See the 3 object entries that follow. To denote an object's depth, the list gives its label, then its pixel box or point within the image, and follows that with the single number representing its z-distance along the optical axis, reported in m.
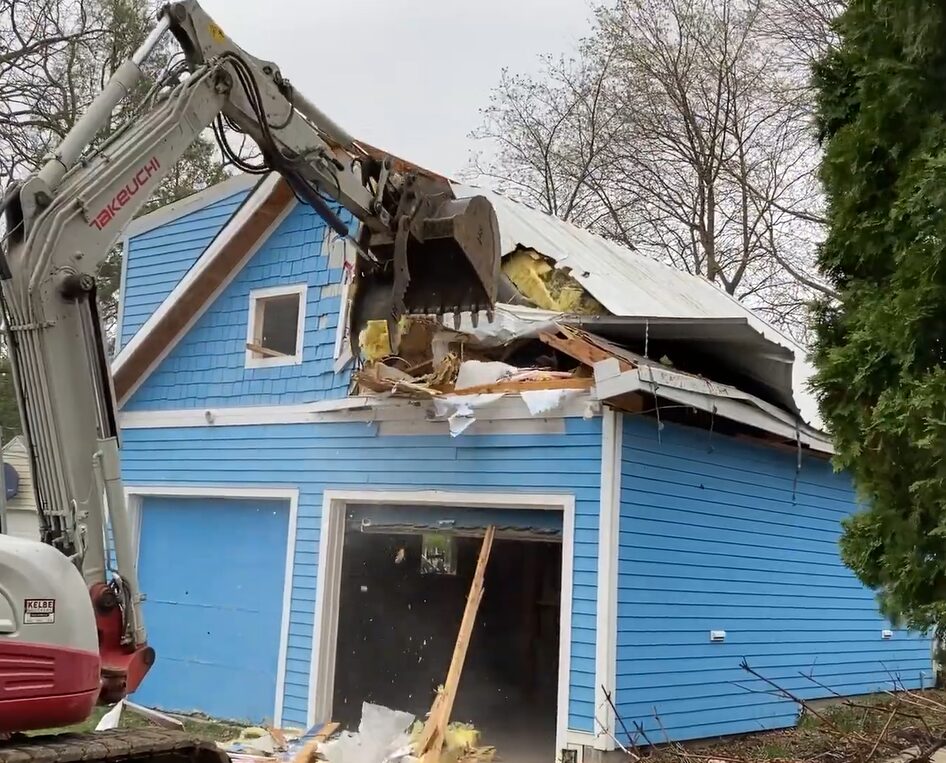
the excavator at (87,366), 4.28
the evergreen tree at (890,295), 4.80
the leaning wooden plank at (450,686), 7.83
